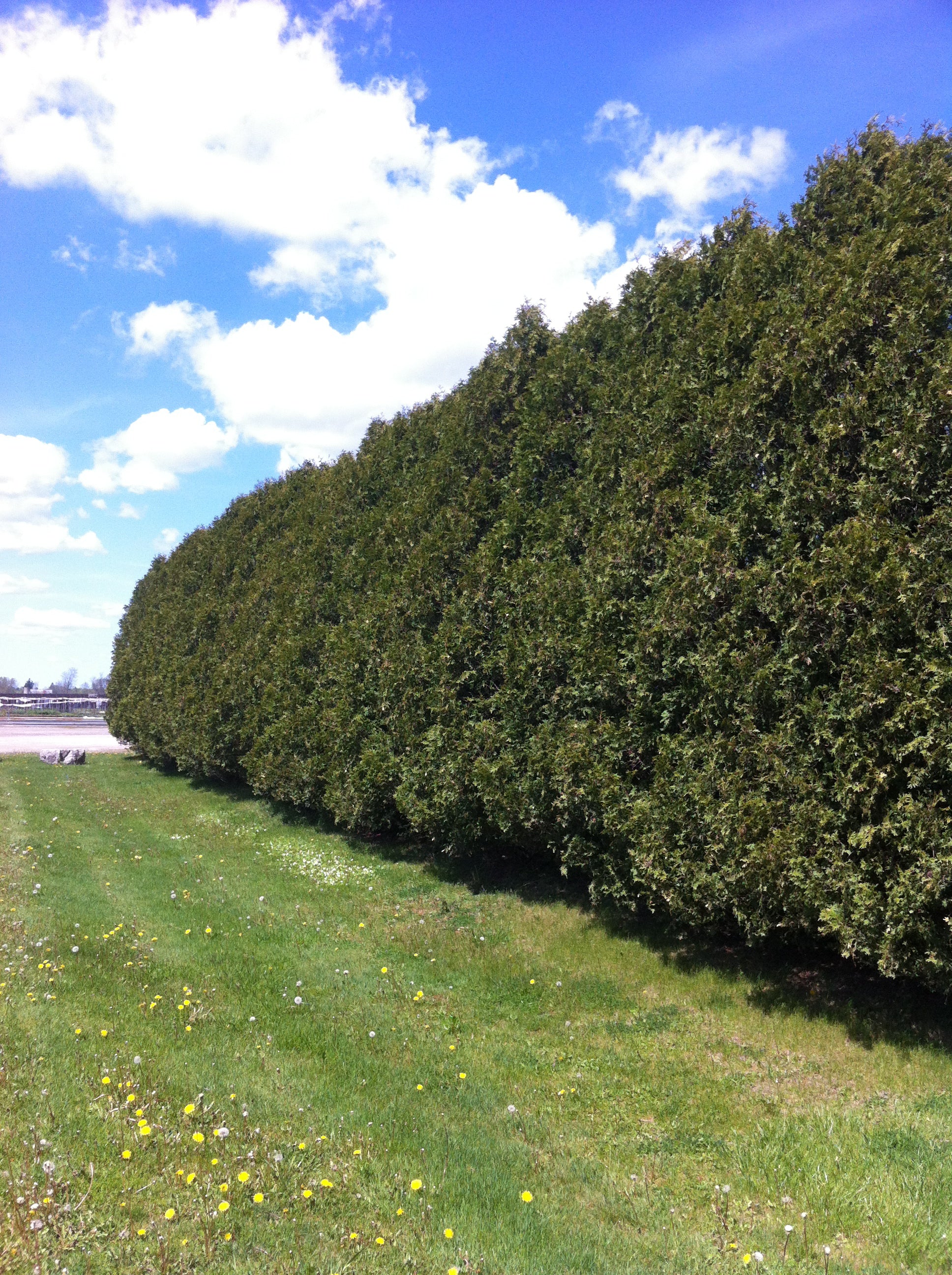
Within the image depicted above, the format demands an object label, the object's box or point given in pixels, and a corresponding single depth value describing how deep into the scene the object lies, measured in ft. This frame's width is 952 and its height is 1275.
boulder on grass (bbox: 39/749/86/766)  78.74
